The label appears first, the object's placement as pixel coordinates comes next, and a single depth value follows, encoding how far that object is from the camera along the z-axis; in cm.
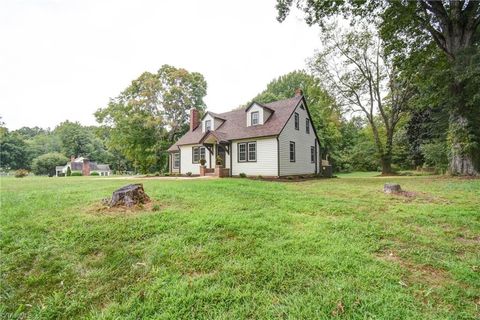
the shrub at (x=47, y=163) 4822
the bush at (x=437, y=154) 1962
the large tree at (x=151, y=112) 2436
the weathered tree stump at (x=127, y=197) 517
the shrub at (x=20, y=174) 2423
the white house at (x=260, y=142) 1529
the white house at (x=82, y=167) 4603
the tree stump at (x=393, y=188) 763
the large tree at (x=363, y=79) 2067
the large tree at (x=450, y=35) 1128
